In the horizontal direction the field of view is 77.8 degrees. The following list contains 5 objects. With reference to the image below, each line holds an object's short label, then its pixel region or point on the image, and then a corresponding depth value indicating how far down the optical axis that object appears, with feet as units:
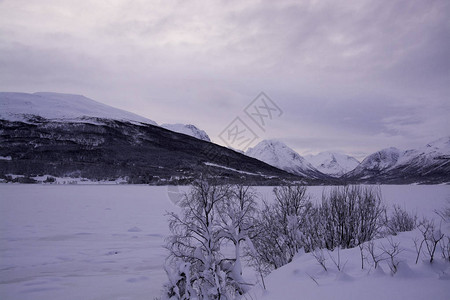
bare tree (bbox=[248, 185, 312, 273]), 46.55
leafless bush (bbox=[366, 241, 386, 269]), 19.71
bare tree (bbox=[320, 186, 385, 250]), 46.19
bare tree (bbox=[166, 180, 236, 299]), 28.37
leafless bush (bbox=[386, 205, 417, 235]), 66.58
